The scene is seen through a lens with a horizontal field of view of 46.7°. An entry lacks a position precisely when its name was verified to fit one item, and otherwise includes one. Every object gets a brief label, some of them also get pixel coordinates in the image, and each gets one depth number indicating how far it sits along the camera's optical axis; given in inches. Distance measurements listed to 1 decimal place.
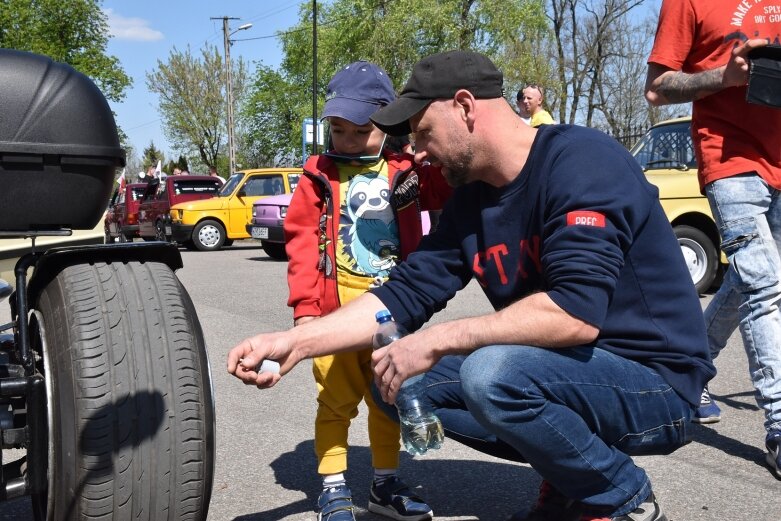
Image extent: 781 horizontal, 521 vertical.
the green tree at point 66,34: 1476.4
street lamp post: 1620.3
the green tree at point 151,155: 2842.5
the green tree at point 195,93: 2297.0
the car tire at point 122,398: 80.0
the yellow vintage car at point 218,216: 711.1
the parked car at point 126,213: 859.4
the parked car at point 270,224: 569.9
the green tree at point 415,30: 1321.4
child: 123.8
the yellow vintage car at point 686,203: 344.2
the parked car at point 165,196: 774.5
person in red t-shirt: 138.0
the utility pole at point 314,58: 1049.2
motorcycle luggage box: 82.7
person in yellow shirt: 304.0
